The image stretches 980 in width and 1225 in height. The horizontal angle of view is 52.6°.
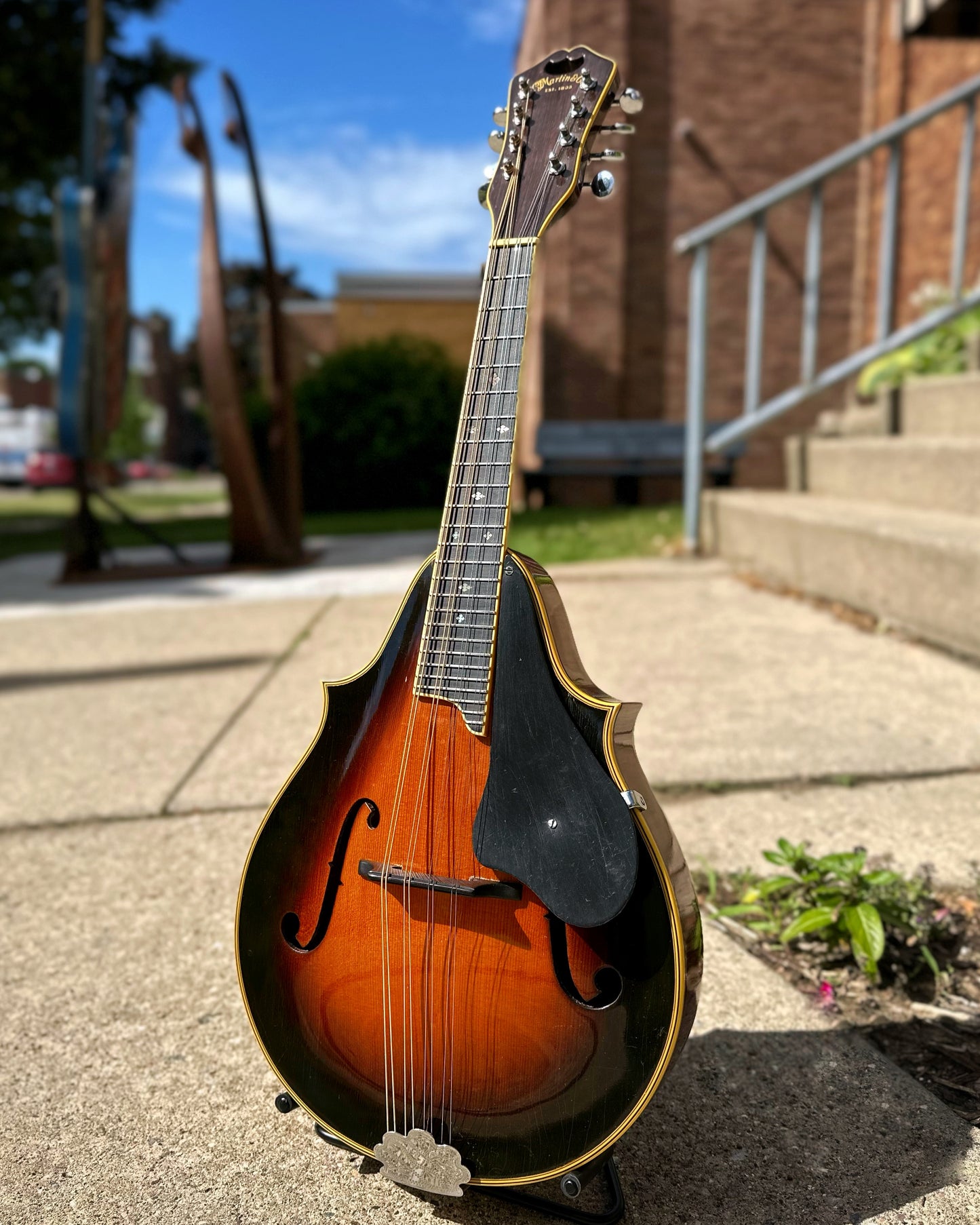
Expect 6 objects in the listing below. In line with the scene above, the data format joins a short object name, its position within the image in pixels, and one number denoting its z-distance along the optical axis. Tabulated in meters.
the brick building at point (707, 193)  10.38
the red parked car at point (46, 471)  32.12
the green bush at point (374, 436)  13.32
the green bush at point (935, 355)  5.17
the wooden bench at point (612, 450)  10.38
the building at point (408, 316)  18.59
